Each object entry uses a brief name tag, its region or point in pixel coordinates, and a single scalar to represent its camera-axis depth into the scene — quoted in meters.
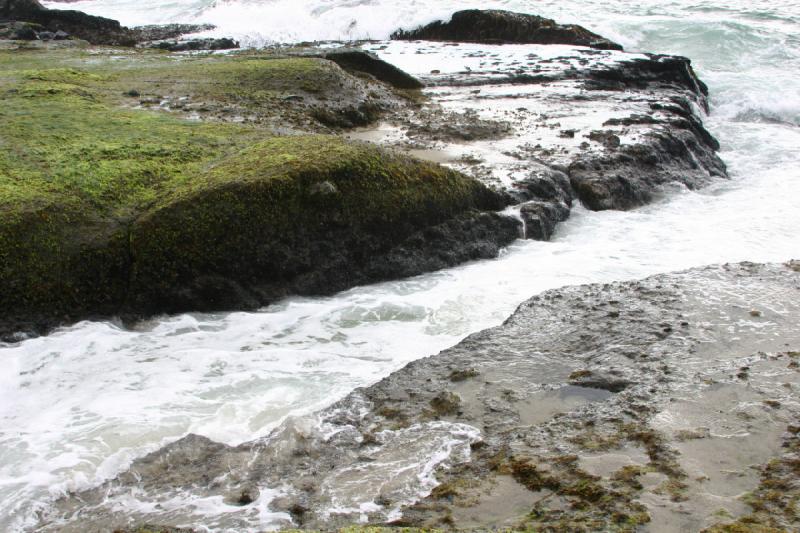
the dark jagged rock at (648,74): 16.53
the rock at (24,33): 21.08
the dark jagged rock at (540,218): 9.02
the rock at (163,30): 25.80
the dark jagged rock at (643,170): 10.35
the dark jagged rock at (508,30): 22.78
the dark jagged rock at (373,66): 14.91
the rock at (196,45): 23.09
